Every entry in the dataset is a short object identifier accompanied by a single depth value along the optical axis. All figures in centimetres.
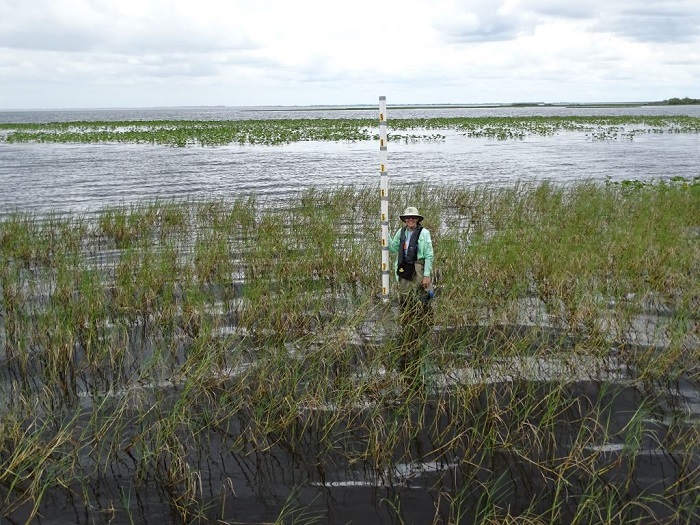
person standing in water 839
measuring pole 928
